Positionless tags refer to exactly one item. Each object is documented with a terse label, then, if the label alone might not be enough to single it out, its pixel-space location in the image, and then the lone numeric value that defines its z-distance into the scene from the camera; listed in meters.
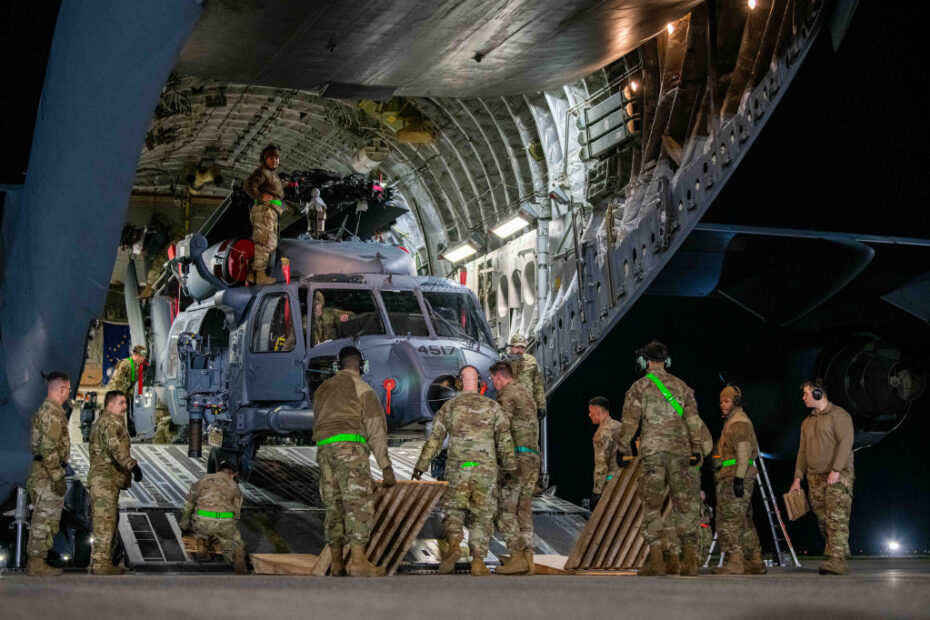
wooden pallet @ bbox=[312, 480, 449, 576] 16.48
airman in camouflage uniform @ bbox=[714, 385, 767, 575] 18.09
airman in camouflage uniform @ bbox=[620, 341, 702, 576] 15.69
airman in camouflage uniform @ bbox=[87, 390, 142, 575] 17.09
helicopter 20.97
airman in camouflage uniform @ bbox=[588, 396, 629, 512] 21.08
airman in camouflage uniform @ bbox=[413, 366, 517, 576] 16.08
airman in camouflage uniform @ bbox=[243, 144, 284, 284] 24.42
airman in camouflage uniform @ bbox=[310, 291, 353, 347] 22.36
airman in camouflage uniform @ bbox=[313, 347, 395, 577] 15.33
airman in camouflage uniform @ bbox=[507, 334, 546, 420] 22.47
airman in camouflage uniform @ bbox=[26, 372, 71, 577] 16.67
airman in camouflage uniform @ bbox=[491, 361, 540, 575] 16.22
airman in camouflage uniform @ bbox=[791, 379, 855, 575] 17.73
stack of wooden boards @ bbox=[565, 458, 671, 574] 18.22
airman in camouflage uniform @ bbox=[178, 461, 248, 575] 17.97
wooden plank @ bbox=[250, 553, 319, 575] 16.62
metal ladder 22.12
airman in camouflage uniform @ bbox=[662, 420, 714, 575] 15.59
